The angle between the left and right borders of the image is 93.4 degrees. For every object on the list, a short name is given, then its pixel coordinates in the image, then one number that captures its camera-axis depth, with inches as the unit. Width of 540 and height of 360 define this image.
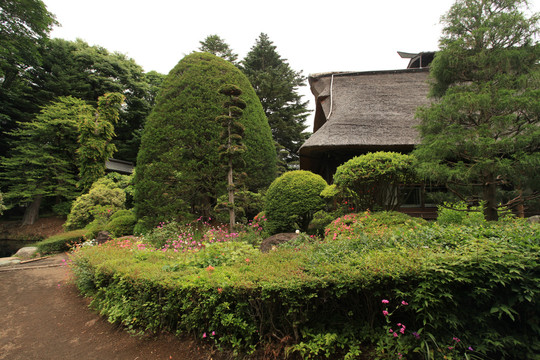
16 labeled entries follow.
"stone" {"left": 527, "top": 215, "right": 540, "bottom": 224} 190.3
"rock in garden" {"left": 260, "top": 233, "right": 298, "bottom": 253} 208.9
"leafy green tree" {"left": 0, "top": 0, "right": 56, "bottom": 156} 623.8
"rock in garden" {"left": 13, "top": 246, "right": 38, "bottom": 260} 347.6
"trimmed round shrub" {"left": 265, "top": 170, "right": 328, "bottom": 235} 270.4
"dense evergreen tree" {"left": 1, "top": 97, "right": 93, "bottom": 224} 655.1
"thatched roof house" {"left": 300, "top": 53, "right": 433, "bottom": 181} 330.3
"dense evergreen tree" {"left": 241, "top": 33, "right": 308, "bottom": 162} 788.6
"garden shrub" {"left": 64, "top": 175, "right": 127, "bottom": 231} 440.3
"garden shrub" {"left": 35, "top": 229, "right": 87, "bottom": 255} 351.3
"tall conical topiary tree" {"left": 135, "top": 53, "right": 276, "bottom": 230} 332.5
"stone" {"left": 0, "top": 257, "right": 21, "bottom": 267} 292.7
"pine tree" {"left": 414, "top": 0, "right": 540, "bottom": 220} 168.6
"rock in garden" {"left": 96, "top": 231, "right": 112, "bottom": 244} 321.1
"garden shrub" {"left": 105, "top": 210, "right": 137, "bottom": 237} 359.3
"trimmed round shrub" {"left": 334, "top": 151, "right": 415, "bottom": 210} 210.5
